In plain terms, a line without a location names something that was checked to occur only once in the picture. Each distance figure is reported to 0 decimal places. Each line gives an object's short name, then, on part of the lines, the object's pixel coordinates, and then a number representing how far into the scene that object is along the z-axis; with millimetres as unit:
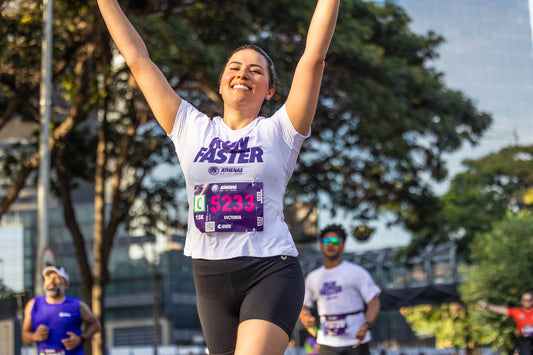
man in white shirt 8188
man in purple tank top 8773
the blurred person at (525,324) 13719
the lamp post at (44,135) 16469
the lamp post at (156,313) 37594
